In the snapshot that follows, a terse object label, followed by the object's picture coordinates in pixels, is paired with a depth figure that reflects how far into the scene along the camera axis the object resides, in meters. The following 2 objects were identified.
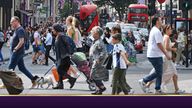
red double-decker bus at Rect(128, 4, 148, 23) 69.25
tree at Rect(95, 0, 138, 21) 88.50
